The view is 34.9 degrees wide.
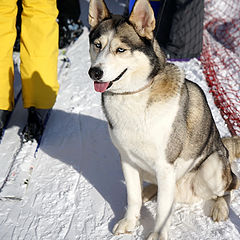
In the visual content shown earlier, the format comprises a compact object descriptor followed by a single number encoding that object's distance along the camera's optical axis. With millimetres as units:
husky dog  2086
